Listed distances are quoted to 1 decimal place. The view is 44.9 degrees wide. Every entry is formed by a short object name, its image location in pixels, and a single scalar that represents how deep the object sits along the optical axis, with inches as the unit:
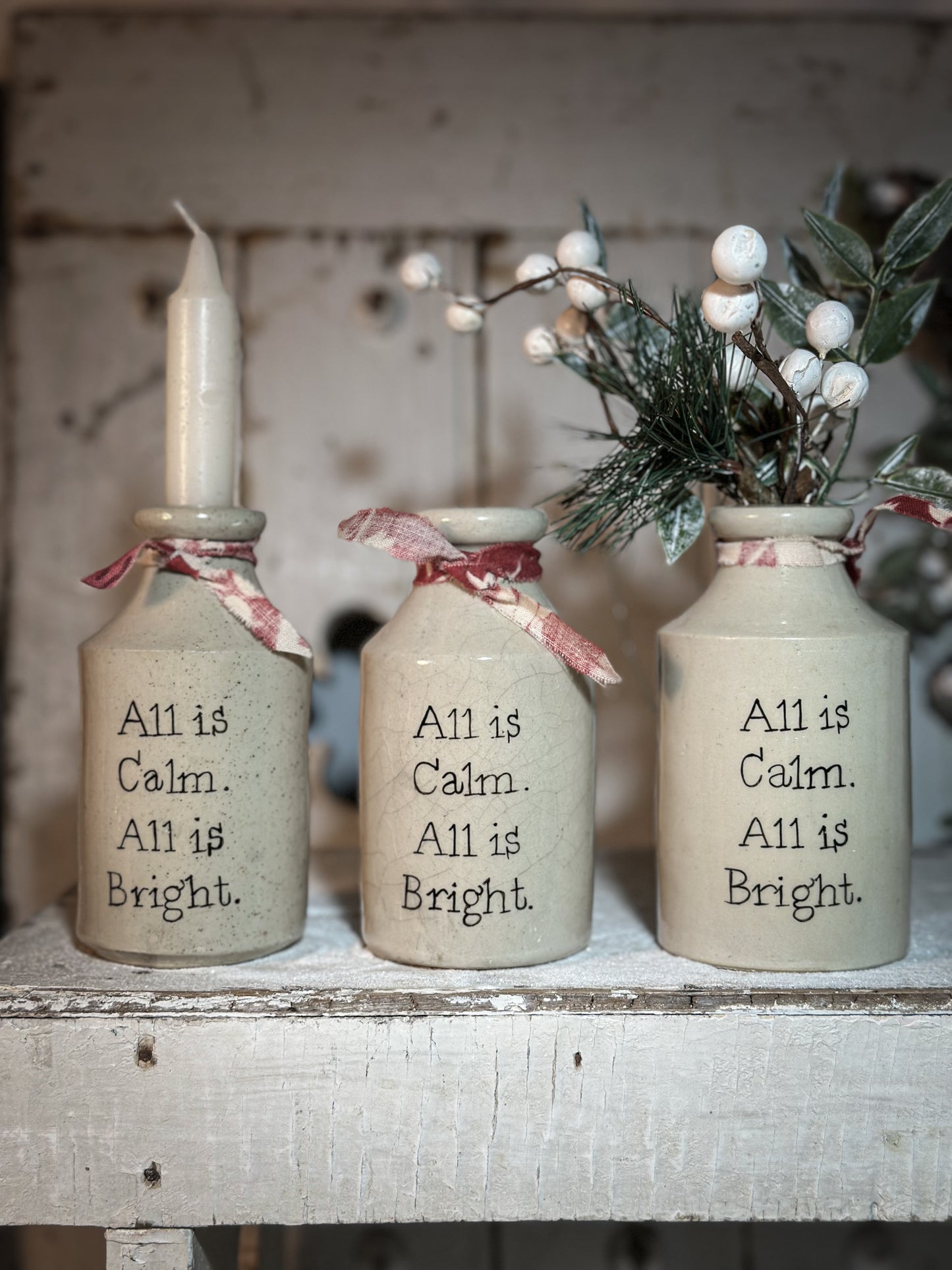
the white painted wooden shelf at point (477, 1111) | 23.5
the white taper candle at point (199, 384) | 27.6
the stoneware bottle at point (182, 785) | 25.9
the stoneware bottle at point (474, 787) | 25.4
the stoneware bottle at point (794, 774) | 25.3
